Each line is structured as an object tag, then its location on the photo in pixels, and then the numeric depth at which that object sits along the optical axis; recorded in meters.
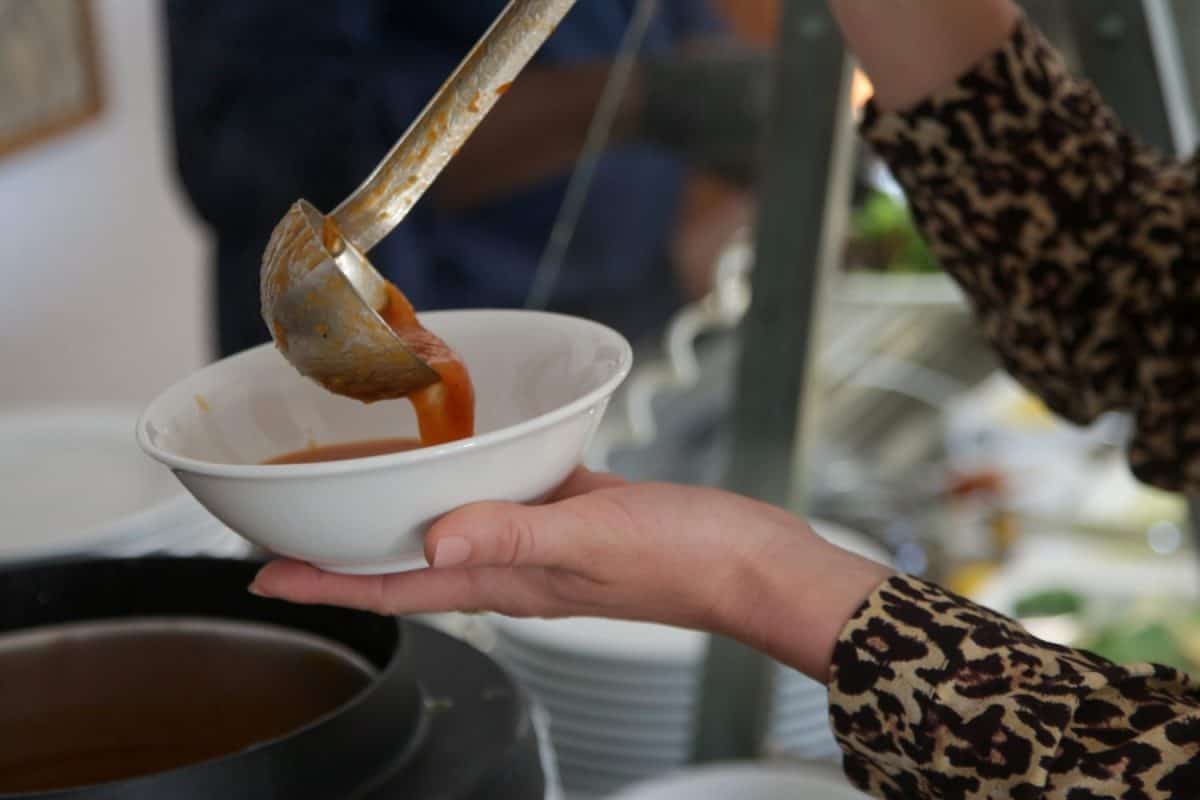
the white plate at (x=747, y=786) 1.37
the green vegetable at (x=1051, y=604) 1.73
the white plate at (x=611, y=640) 1.49
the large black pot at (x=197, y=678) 1.07
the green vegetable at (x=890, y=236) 1.65
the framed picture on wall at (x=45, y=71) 3.77
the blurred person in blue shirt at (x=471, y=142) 1.41
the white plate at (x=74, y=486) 1.29
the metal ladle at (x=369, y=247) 1.00
